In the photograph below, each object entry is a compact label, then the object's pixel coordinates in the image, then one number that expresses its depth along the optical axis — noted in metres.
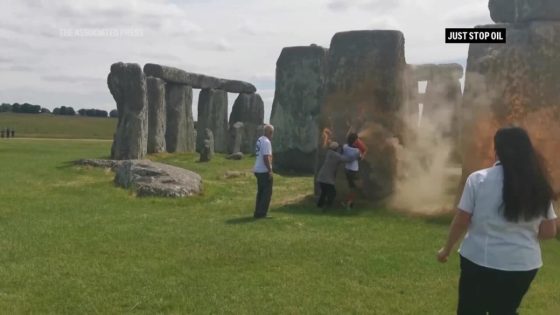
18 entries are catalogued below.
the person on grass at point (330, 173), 12.34
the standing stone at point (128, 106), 21.06
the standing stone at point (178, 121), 26.42
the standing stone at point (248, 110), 30.66
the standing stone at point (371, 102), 13.28
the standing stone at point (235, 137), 27.00
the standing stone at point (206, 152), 22.91
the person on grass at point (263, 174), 10.77
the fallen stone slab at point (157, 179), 13.23
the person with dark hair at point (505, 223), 4.31
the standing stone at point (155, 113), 24.38
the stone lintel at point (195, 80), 25.72
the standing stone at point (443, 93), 21.36
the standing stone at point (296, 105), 21.02
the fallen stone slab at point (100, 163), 18.03
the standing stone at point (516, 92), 11.33
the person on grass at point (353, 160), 12.67
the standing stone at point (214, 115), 29.83
